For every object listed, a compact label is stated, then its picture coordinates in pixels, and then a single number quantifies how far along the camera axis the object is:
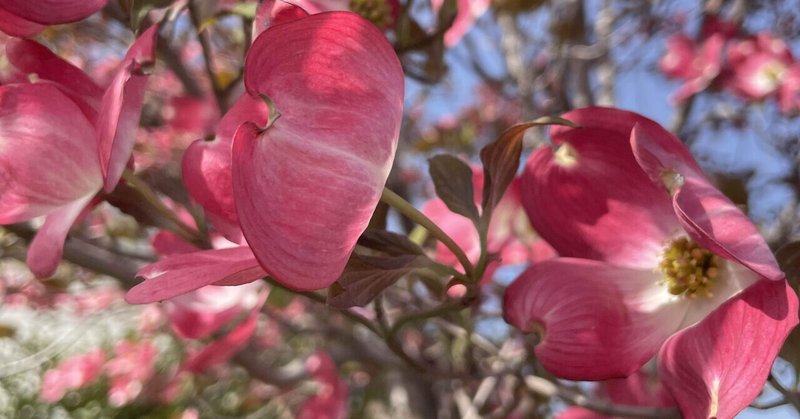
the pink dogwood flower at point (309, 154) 0.27
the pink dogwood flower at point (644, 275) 0.33
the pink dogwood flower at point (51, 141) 0.34
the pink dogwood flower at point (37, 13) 0.33
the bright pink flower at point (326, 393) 1.05
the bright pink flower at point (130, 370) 1.72
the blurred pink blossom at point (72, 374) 1.68
